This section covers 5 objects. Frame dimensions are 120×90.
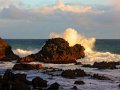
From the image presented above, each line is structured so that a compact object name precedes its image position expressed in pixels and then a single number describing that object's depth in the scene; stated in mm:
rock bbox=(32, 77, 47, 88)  38719
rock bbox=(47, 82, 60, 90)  36800
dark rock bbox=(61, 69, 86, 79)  46938
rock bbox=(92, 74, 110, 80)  46312
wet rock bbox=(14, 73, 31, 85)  39031
